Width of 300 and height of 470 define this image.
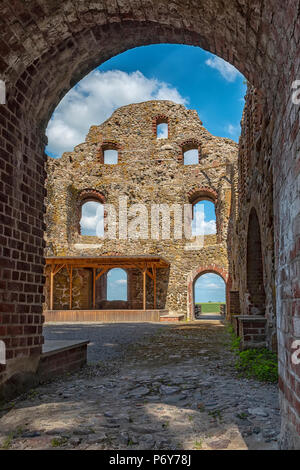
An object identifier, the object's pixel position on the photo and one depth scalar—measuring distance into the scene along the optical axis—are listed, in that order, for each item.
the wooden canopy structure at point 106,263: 15.48
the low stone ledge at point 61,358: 4.49
